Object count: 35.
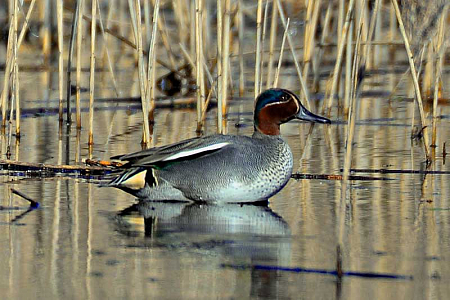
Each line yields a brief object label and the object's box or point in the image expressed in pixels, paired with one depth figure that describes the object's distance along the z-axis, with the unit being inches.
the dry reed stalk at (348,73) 637.7
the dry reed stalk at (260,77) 632.0
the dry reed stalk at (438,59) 599.2
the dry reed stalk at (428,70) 711.7
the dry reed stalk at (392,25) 948.0
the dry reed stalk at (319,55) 764.0
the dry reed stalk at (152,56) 570.1
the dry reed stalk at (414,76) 503.9
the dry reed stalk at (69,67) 676.7
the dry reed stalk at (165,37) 770.1
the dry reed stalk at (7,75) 602.9
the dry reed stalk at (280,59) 622.6
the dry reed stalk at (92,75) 593.4
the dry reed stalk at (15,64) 596.4
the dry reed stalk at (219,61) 580.5
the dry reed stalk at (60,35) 637.3
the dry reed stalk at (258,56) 608.1
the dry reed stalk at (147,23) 720.3
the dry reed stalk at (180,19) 848.7
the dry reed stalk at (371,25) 448.0
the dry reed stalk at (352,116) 360.8
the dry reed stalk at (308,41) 729.0
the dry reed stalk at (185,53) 742.9
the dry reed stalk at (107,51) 727.7
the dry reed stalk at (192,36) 774.5
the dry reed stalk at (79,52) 603.2
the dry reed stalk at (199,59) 593.4
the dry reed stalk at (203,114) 650.8
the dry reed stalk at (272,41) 686.5
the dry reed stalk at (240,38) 770.5
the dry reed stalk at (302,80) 670.6
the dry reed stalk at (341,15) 691.9
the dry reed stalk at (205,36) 789.2
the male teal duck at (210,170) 467.2
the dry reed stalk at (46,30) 1038.4
